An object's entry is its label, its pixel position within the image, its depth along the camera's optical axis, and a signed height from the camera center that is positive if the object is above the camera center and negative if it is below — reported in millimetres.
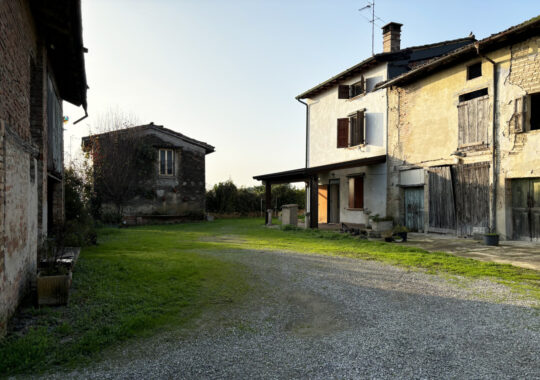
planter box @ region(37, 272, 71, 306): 4303 -1081
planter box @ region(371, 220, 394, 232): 13422 -1012
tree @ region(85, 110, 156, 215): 19359 +1983
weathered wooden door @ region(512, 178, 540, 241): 9555 -278
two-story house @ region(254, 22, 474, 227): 14422 +2880
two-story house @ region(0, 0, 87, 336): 3727 +1460
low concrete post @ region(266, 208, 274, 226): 17859 -859
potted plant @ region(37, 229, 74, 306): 4305 -1028
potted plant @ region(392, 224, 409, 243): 11289 -1071
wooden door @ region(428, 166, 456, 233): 11672 -76
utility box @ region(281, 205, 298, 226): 16781 -751
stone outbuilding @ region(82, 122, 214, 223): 20141 +1224
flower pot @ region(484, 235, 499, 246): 9547 -1097
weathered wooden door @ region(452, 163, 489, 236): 10633 +81
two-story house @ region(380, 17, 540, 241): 9688 +1833
